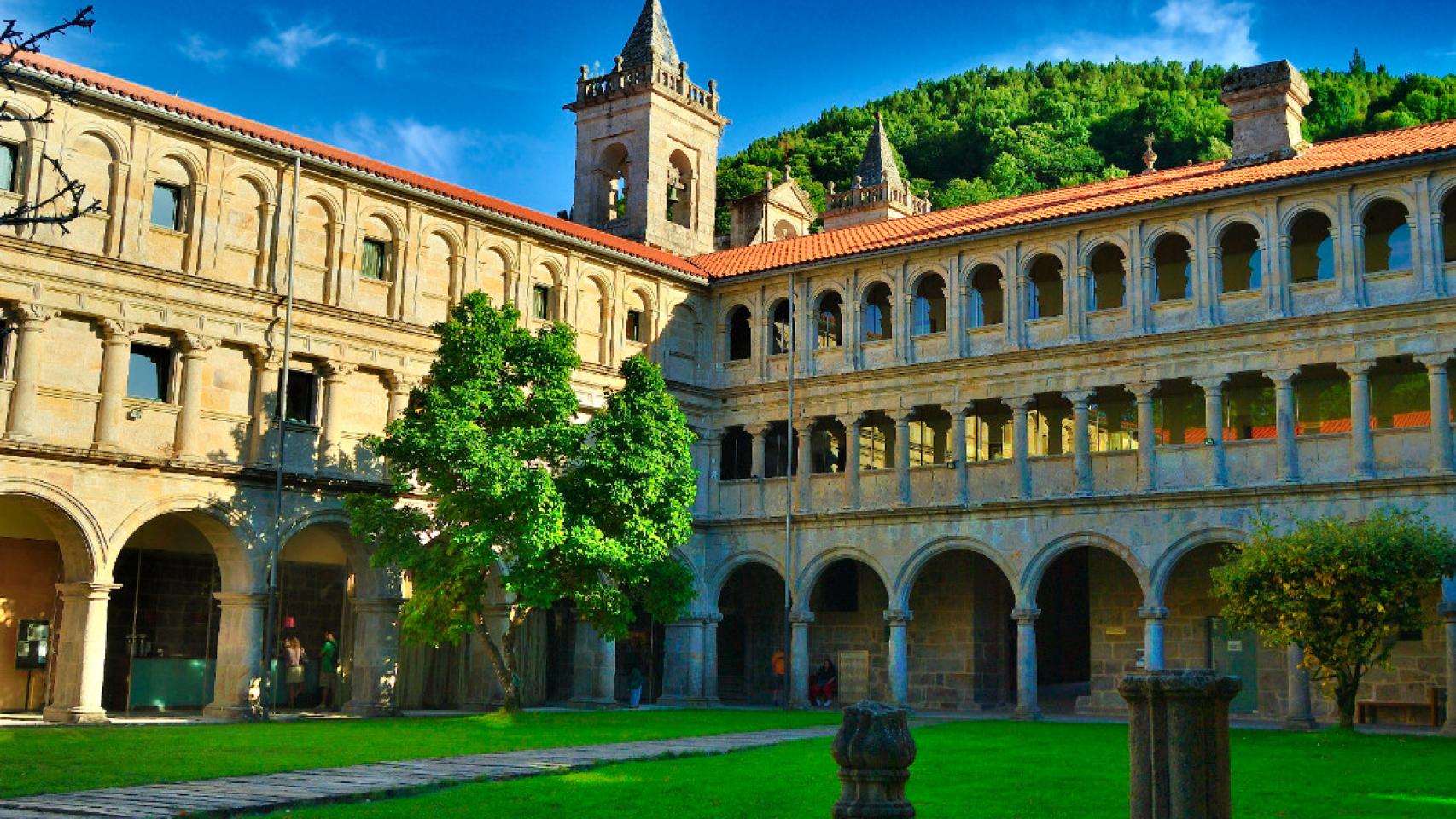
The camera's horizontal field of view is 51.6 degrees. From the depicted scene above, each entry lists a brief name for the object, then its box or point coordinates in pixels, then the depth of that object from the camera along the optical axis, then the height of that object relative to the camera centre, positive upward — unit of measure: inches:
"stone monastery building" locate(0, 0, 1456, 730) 1010.1 +183.2
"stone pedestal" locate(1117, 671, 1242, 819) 292.0 -19.0
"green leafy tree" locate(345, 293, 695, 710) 999.6 +94.3
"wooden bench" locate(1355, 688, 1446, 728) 1058.1 -38.2
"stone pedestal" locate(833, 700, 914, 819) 318.0 -26.0
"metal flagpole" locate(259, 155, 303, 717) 1038.4 +92.3
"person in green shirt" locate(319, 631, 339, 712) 1203.9 -33.9
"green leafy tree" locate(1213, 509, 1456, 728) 919.7 +38.7
